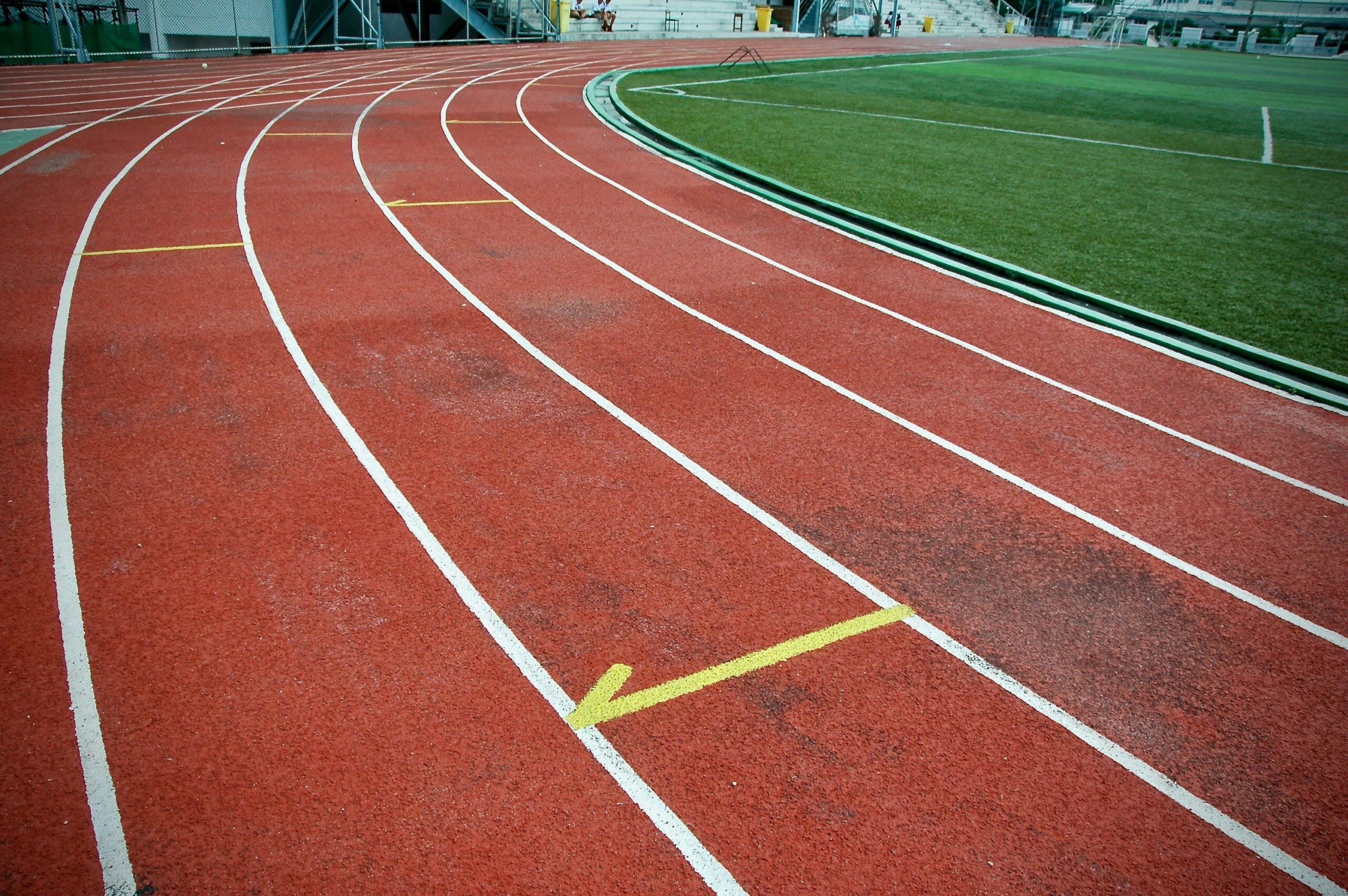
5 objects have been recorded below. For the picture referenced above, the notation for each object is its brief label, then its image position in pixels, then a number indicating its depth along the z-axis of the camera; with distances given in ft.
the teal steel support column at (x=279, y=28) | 88.38
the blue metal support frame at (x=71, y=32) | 72.69
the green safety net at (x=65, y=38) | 71.92
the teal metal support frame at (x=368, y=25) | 93.66
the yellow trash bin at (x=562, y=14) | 111.34
